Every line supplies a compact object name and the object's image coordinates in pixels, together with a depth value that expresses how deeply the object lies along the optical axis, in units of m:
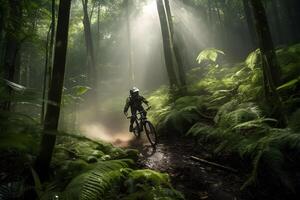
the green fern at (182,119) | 9.51
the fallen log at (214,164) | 6.12
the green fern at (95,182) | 3.70
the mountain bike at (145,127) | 9.23
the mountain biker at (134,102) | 10.11
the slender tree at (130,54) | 27.29
